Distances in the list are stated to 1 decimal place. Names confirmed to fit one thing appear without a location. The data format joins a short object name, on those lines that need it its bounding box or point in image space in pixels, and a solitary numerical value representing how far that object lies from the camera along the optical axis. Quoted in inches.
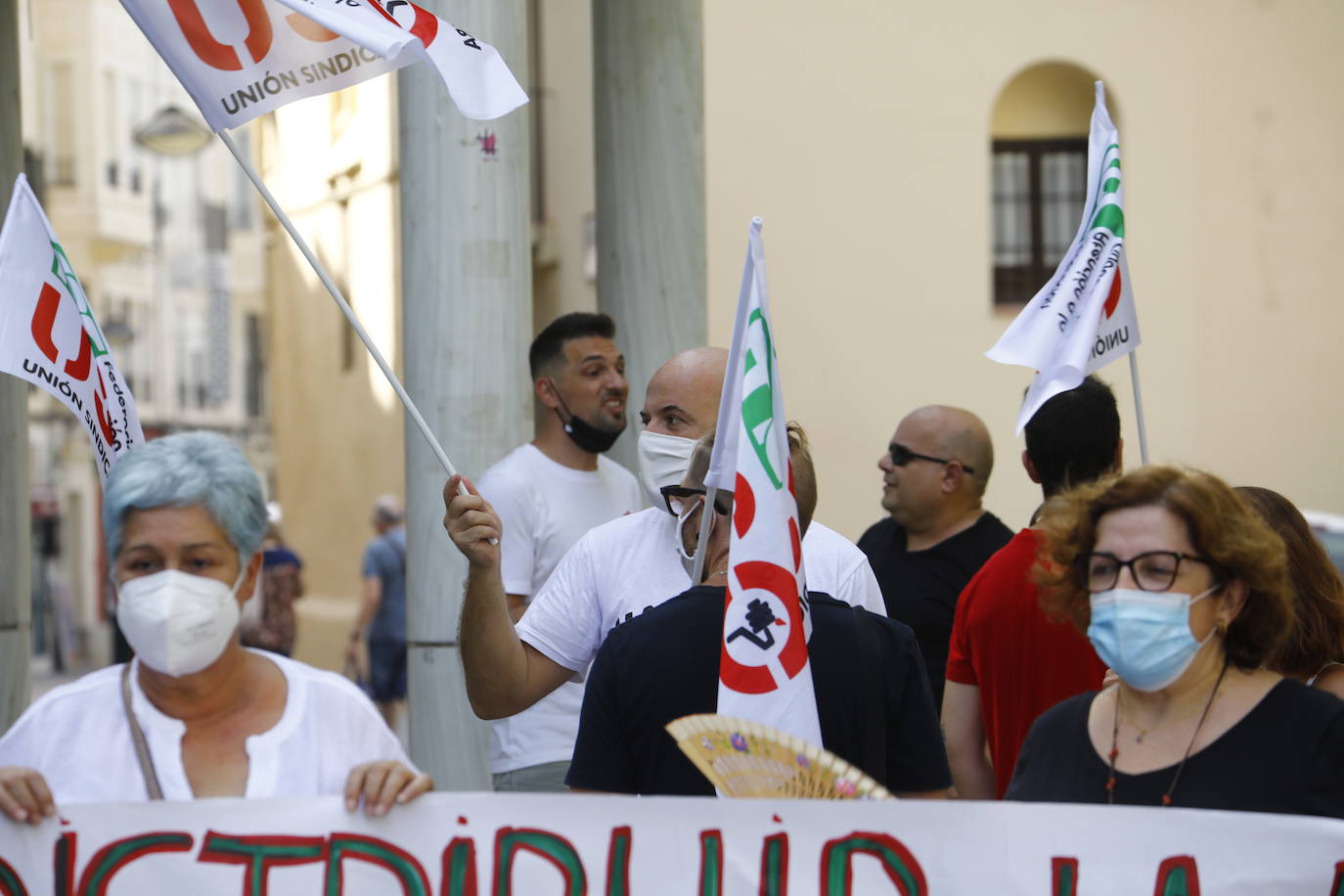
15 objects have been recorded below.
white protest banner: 240.7
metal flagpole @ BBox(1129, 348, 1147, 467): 355.8
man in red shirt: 337.5
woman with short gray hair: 229.3
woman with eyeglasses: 242.1
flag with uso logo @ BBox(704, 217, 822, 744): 258.2
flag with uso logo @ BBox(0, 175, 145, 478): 321.7
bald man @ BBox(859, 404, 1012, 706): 429.7
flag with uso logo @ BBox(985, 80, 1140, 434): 356.2
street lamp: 1351.2
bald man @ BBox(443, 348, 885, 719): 310.4
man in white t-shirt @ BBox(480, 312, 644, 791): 386.8
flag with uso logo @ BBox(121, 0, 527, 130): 345.6
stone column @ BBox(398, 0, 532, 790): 473.8
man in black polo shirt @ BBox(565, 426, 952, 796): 268.0
